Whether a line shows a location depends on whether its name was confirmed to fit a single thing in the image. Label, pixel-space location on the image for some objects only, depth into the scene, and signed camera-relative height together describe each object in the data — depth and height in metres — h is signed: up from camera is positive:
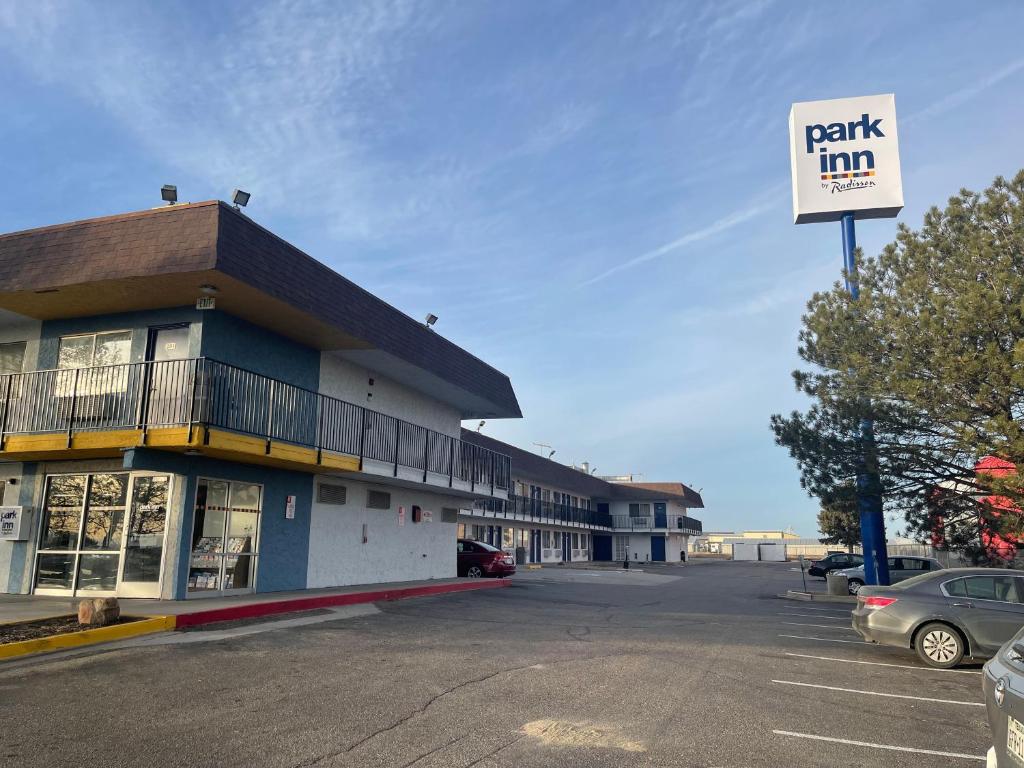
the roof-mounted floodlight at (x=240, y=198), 15.17 +6.59
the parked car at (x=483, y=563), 27.23 -1.06
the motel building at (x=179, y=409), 13.67 +2.38
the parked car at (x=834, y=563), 35.50 -1.10
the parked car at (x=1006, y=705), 3.60 -0.81
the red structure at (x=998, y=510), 15.76 +0.71
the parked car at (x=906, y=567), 24.88 -0.89
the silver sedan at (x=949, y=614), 10.37 -1.02
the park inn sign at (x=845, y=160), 26.67 +13.63
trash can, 25.25 -1.48
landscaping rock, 10.70 -1.20
